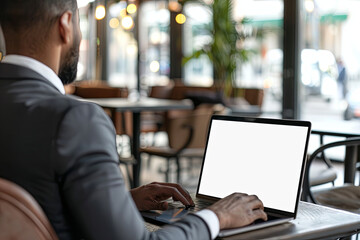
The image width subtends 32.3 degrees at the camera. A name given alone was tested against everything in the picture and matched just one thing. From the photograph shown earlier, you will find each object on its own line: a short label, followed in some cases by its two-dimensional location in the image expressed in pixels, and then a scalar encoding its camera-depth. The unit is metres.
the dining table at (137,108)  5.43
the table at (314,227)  1.37
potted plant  8.13
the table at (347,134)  3.37
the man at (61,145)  1.18
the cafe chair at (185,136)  5.16
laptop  1.55
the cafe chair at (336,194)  2.84
